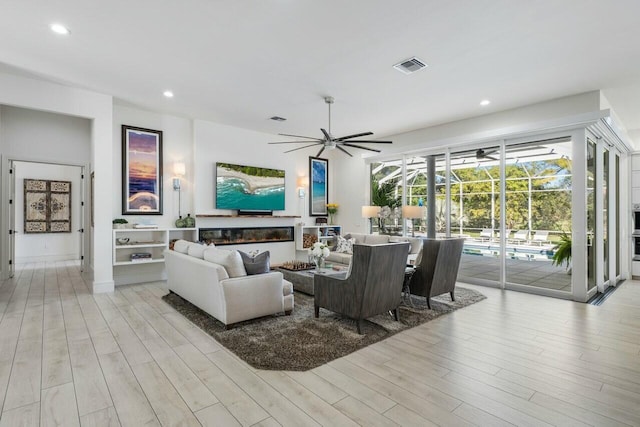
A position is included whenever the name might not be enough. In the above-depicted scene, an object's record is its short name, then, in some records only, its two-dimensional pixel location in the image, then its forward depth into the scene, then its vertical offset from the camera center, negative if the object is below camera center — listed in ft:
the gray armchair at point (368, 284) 11.10 -2.59
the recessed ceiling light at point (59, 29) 10.64 +6.12
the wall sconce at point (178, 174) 20.73 +2.56
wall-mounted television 22.35 +1.83
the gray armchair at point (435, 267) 14.32 -2.44
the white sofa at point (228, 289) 11.60 -2.90
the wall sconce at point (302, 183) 26.86 +2.48
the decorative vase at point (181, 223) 20.59 -0.60
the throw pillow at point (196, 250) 13.85 -1.60
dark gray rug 9.47 -4.15
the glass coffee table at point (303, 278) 16.01 -3.31
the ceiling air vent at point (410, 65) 12.75 +5.89
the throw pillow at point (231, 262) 12.03 -1.81
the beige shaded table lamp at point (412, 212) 21.89 +0.02
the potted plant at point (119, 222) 18.37 -0.50
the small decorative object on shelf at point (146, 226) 18.83 -0.73
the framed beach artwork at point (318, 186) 28.02 +2.31
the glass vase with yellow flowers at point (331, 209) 28.37 +0.32
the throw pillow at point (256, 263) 12.59 -1.93
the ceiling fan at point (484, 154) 19.70 +3.56
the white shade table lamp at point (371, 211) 24.31 +0.11
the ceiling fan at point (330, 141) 16.24 +3.63
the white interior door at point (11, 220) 20.10 -0.36
